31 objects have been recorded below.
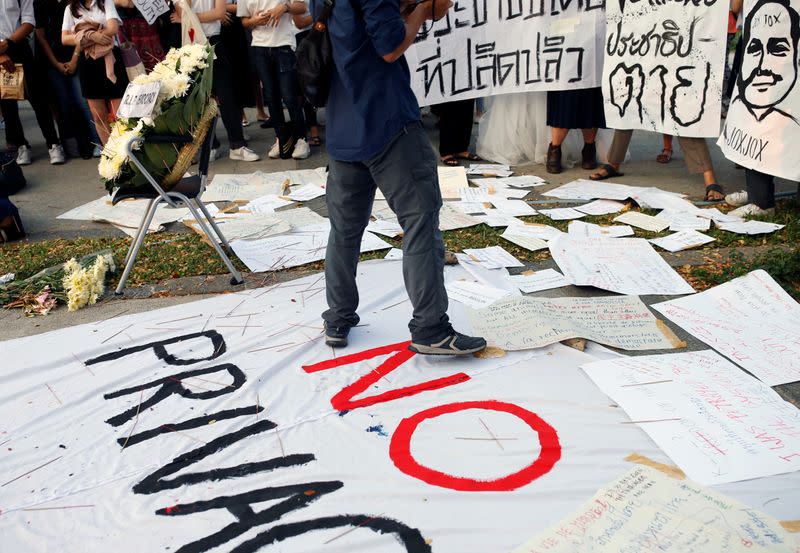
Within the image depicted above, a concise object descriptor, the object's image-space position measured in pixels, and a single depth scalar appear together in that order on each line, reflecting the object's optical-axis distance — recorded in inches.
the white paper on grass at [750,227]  156.7
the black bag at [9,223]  180.5
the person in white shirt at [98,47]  223.8
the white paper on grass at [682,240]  151.9
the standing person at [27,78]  244.4
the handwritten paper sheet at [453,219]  171.6
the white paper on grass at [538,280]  134.1
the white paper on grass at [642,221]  165.8
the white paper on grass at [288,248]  152.9
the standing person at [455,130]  239.3
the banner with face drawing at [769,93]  156.2
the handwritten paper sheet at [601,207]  181.3
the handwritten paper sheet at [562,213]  177.5
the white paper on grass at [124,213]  189.9
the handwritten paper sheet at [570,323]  108.7
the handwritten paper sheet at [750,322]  101.4
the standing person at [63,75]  252.2
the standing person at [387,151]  87.0
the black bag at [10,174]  204.4
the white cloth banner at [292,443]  73.4
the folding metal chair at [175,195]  131.1
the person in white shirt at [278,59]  235.6
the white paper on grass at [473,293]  126.7
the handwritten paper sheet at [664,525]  65.7
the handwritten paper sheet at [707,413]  79.2
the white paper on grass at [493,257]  145.5
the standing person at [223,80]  237.6
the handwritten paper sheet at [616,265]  131.9
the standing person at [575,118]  220.5
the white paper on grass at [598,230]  161.5
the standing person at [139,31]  240.8
